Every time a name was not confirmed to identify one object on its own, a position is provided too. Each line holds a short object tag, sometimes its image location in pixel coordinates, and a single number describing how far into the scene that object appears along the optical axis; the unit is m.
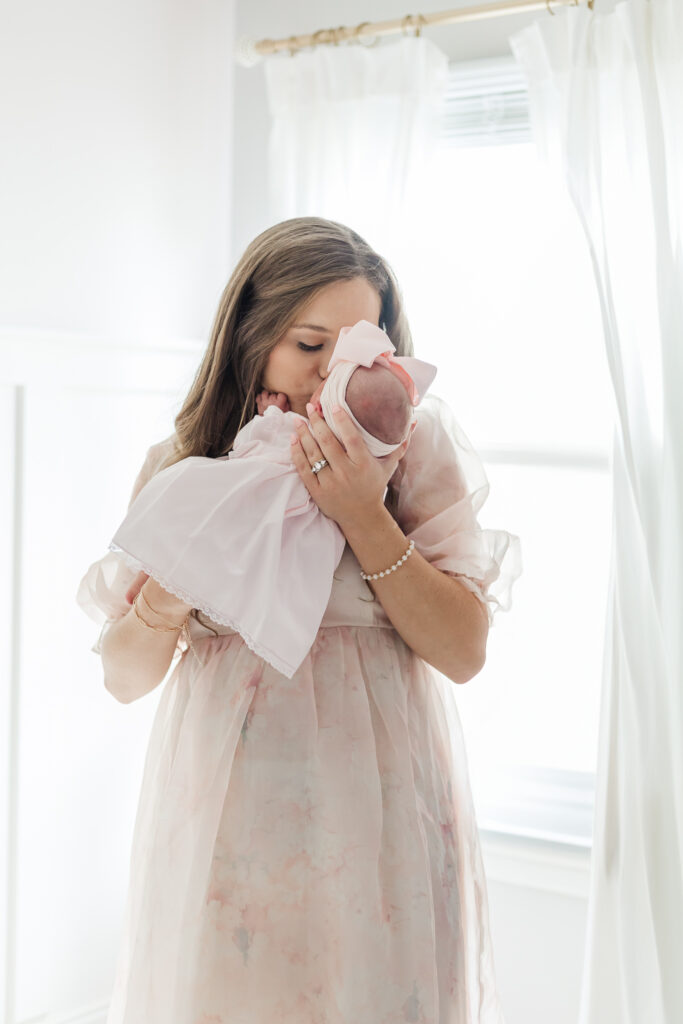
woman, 1.05
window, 1.96
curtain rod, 1.79
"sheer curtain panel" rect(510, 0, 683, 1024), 1.64
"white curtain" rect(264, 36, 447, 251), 1.91
